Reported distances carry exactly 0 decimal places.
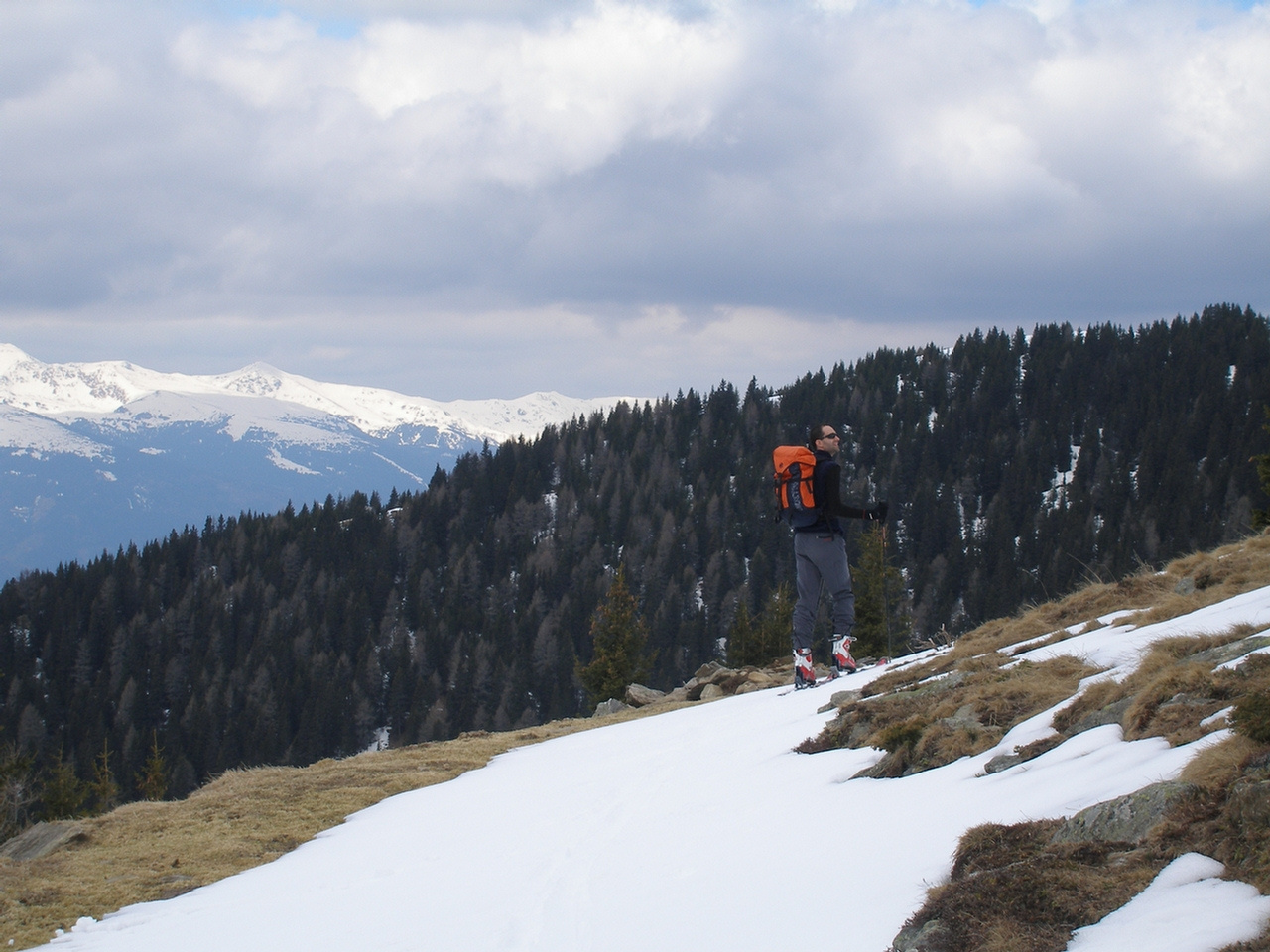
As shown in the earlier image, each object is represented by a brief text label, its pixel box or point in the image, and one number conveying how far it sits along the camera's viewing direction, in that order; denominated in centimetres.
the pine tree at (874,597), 4419
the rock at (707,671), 2264
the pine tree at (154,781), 5466
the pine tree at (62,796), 4978
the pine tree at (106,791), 5084
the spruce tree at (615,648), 4756
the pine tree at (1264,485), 2423
